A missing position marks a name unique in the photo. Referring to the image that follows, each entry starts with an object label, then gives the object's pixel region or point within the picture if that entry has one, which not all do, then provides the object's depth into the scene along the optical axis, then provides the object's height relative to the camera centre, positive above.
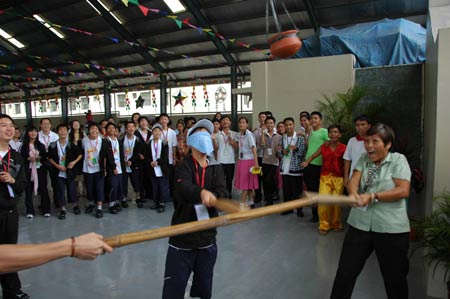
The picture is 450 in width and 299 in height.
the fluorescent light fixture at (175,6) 10.12 +3.70
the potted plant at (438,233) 2.26 -0.76
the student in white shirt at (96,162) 4.77 -0.51
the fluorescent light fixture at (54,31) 12.28 +3.73
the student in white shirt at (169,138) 5.32 -0.19
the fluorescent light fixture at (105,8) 10.89 +3.90
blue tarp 6.46 +1.68
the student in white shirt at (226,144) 5.36 -0.30
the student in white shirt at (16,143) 5.09 -0.25
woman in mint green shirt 1.95 -0.57
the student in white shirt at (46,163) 4.86 -0.54
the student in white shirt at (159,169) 5.10 -0.66
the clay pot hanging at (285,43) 2.47 +0.62
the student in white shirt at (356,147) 3.20 -0.22
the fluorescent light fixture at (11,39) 13.77 +3.72
